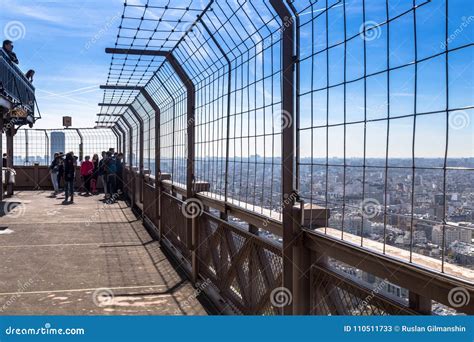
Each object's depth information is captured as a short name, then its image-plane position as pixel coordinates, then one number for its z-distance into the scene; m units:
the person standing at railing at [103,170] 23.28
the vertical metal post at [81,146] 28.58
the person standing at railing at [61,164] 24.20
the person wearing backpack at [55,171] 24.02
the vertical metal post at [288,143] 4.05
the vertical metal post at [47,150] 27.27
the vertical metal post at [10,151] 21.51
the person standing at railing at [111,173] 22.25
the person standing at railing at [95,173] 25.50
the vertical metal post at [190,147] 7.98
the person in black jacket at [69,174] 20.22
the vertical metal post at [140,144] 16.31
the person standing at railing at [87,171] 25.42
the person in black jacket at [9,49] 16.31
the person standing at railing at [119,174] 23.33
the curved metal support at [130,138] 20.81
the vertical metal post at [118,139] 28.33
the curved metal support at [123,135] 24.49
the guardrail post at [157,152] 11.80
